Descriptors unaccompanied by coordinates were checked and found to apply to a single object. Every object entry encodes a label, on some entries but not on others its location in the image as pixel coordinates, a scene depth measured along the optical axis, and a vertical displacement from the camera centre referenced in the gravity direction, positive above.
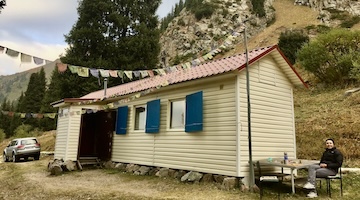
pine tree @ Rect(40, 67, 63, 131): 22.23 +2.31
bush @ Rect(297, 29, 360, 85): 16.64 +5.01
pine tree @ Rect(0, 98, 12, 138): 42.38 +0.40
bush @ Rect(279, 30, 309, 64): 25.39 +8.68
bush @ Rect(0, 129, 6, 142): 35.16 -1.35
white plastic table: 6.07 -0.66
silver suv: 15.23 -1.30
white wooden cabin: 7.33 +0.46
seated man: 6.04 -0.73
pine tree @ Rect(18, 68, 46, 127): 39.97 +4.49
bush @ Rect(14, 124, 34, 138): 29.23 -0.55
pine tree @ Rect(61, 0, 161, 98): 22.09 +7.30
